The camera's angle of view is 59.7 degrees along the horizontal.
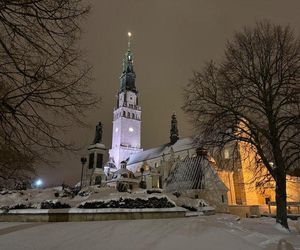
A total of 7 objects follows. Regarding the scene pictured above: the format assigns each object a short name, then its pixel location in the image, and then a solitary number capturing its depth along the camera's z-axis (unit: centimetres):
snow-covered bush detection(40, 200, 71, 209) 1238
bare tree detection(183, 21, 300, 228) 1503
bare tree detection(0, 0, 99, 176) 493
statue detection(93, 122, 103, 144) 3458
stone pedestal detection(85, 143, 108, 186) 2909
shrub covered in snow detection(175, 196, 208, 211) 1836
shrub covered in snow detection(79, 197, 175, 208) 1250
